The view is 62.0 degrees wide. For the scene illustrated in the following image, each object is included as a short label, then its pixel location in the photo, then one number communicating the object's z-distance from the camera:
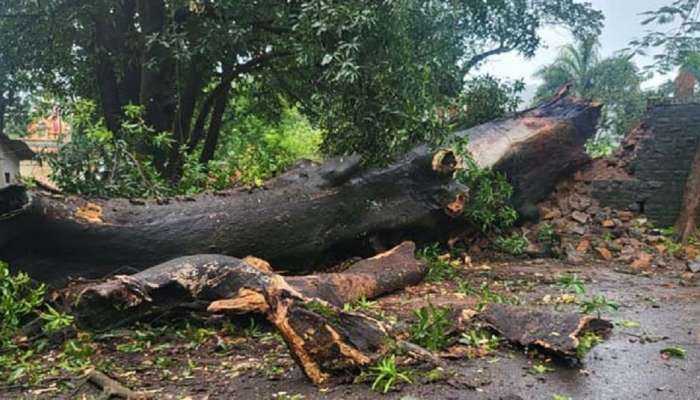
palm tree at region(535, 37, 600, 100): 17.39
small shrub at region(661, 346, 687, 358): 2.99
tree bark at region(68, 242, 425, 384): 2.59
